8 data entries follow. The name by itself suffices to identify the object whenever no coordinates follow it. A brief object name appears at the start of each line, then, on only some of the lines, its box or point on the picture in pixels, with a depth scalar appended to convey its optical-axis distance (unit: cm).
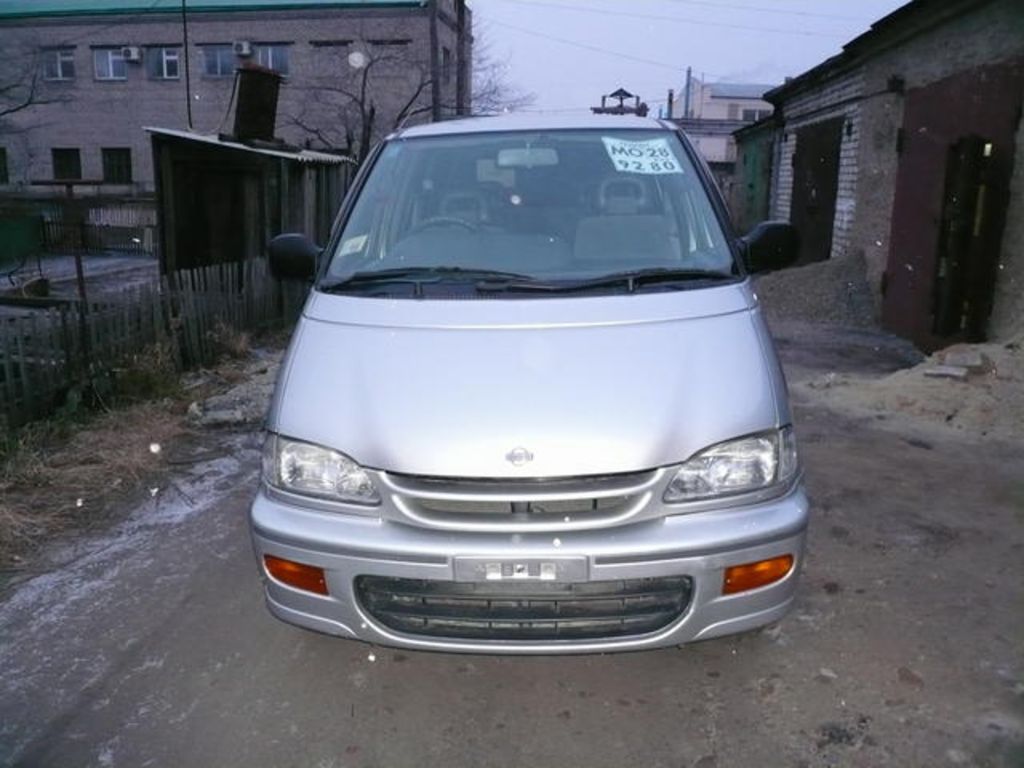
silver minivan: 238
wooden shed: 818
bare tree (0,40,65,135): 3416
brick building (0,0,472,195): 3147
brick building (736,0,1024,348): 707
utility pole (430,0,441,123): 2025
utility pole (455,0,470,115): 2348
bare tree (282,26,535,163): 3091
